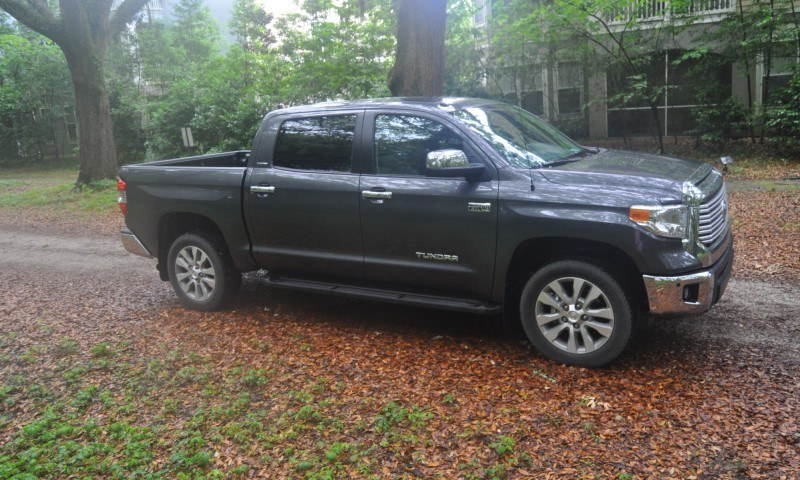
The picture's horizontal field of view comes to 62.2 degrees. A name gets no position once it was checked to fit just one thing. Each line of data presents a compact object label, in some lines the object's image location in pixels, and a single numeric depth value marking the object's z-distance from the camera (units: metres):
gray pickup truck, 4.46
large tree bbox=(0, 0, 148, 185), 15.73
